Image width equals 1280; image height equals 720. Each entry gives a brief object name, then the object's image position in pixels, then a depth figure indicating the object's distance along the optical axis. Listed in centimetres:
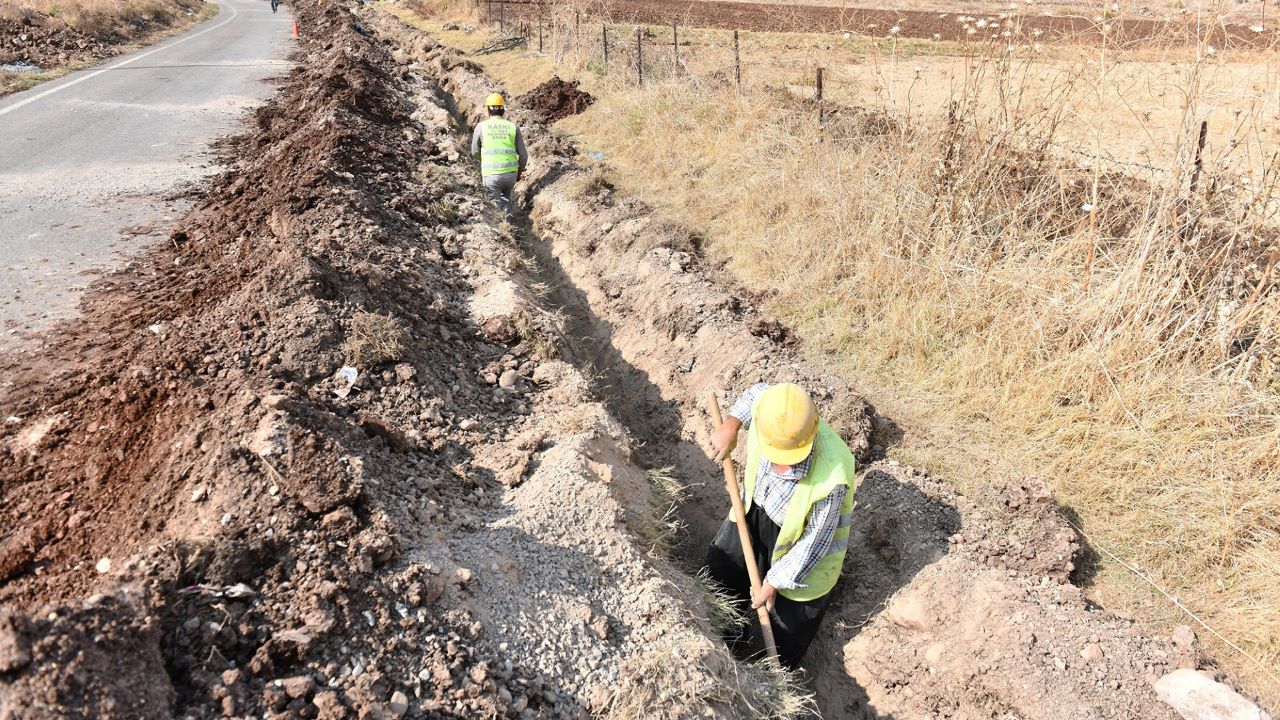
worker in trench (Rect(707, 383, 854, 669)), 345
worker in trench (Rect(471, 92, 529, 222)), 853
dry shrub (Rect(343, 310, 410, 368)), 452
